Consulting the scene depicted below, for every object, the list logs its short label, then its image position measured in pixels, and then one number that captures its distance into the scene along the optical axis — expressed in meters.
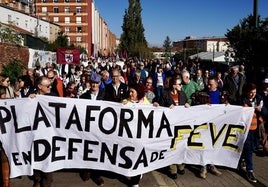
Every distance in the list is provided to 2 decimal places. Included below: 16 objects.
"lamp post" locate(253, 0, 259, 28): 7.05
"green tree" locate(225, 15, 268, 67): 8.09
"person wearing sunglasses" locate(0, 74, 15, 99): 4.40
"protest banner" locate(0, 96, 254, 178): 3.33
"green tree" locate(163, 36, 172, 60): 79.46
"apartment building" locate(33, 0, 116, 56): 49.31
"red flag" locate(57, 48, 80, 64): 8.99
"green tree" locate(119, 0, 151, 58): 46.92
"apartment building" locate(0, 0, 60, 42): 27.48
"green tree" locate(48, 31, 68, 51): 28.39
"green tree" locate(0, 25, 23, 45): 11.85
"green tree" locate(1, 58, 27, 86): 10.23
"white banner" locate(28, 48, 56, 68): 12.91
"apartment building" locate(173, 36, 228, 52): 93.97
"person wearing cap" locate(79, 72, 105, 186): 3.77
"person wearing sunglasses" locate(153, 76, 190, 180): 3.81
